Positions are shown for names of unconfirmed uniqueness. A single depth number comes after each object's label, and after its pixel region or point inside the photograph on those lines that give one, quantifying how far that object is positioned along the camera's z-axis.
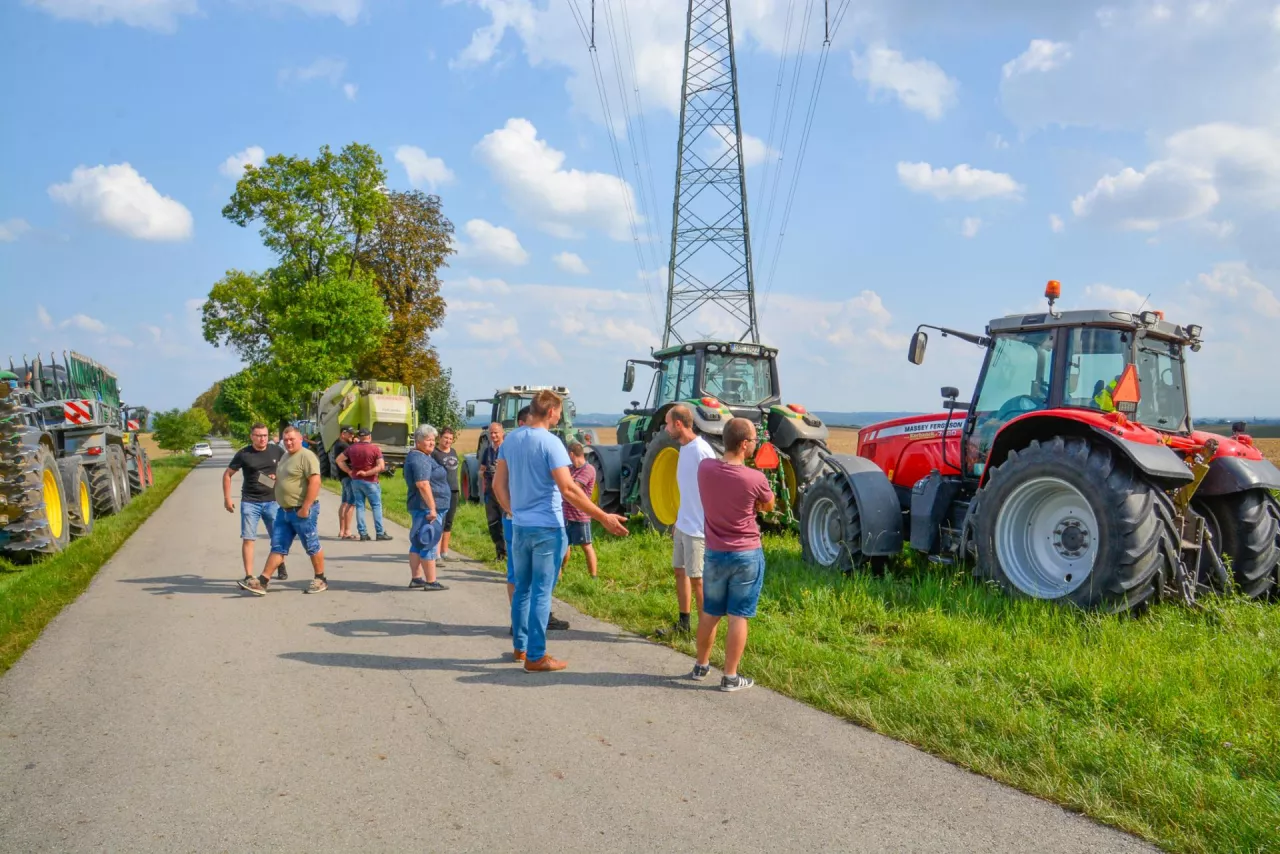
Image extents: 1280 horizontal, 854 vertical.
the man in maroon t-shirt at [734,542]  5.41
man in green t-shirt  8.65
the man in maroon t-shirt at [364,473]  12.59
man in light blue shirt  5.84
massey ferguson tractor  6.17
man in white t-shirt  6.23
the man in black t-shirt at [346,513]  13.20
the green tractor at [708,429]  11.10
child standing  8.45
